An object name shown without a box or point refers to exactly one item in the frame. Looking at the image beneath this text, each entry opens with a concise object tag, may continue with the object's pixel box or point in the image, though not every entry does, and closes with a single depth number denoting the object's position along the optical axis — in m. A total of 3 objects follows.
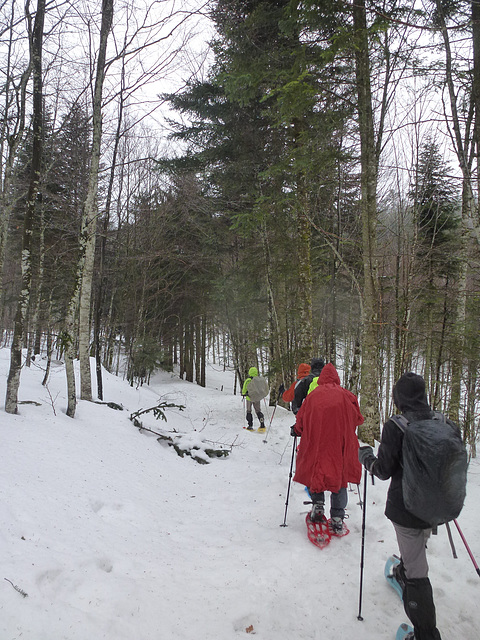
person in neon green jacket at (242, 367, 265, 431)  9.49
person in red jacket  3.63
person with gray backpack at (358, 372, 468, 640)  2.20
